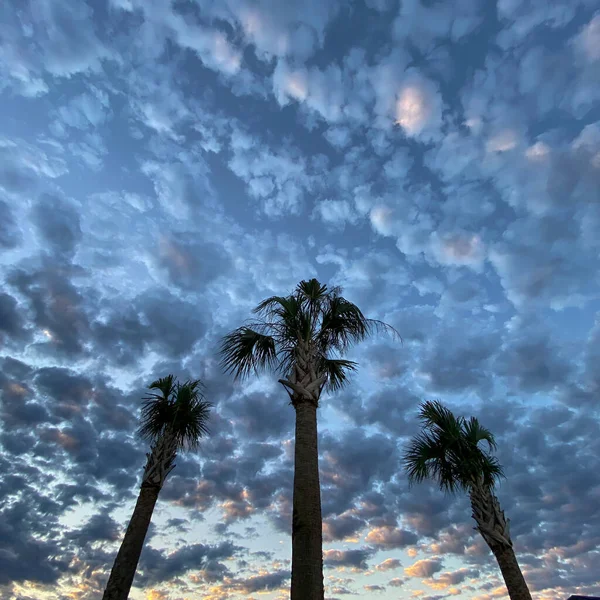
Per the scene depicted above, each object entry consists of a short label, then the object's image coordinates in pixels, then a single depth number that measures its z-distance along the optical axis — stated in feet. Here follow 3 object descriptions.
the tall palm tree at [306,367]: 25.12
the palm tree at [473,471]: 41.06
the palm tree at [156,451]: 43.52
